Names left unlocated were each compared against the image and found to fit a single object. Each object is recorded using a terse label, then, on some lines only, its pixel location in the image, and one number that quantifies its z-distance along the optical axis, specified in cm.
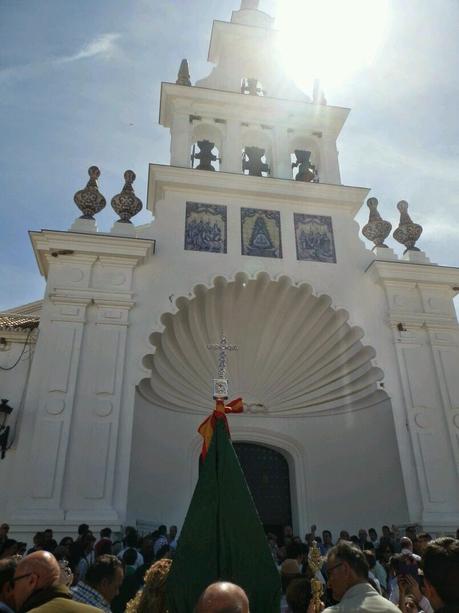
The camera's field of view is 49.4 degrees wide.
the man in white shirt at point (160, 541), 637
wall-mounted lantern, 820
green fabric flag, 255
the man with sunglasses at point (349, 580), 205
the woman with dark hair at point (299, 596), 253
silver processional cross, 441
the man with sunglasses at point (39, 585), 210
